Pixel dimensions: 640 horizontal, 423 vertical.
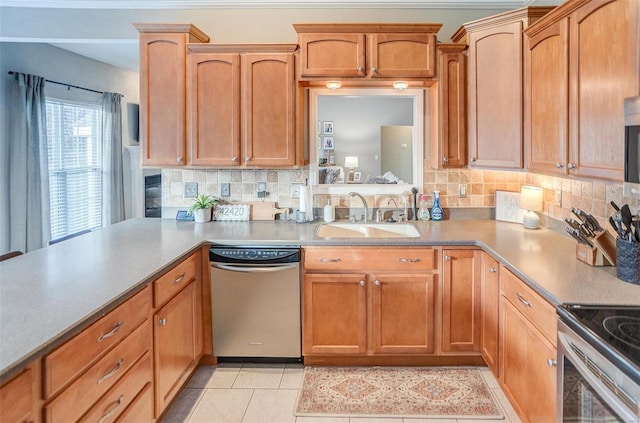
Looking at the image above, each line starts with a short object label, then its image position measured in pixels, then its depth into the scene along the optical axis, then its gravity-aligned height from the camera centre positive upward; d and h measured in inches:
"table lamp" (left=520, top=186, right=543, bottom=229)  118.1 -2.7
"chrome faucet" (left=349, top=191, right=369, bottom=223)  134.6 -3.0
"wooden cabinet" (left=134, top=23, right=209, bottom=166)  123.7 +29.4
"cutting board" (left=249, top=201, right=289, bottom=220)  138.5 -5.1
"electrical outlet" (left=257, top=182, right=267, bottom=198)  140.3 +1.2
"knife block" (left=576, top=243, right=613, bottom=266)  82.4 -12.0
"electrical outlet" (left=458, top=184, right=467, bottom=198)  137.8 +1.2
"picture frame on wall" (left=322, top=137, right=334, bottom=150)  139.5 +16.4
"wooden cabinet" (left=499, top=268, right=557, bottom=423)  71.1 -29.2
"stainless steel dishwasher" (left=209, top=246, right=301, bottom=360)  110.8 -27.4
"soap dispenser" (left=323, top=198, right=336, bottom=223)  135.2 -6.0
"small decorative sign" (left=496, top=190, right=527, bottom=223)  128.5 -4.0
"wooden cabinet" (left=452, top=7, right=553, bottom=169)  108.5 +27.9
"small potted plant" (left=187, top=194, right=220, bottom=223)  133.9 -4.0
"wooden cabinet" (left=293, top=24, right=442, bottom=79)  120.4 +39.4
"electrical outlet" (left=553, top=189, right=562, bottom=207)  114.7 -0.9
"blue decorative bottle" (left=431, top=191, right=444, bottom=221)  135.7 -4.9
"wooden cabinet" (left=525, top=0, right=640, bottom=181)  69.7 +20.1
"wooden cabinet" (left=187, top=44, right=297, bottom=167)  124.2 +25.7
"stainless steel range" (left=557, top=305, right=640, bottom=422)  47.1 -20.4
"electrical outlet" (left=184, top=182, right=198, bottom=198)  141.1 +1.9
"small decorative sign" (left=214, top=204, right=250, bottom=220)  137.7 -5.4
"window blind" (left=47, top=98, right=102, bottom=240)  193.8 +14.1
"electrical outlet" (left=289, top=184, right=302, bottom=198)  139.7 +1.2
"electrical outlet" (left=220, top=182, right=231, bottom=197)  140.5 +1.6
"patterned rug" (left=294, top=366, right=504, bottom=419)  97.1 -47.2
